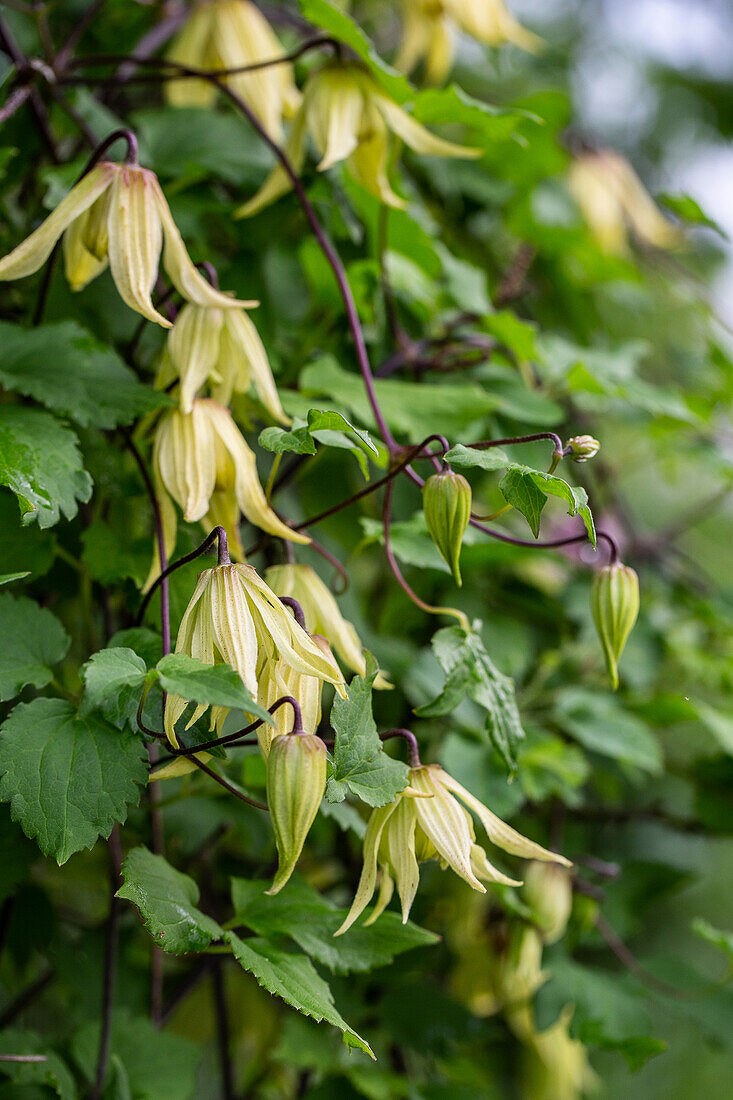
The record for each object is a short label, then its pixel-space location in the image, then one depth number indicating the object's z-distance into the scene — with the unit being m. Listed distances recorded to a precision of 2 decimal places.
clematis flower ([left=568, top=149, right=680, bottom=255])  0.99
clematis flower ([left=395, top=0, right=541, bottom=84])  0.75
